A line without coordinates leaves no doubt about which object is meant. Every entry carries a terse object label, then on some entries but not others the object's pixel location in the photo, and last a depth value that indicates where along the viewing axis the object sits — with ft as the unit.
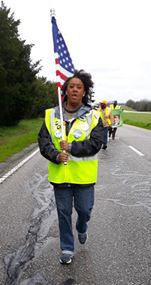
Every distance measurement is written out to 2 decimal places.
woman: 10.07
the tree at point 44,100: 133.21
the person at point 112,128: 51.96
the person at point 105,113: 37.35
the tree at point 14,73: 63.06
